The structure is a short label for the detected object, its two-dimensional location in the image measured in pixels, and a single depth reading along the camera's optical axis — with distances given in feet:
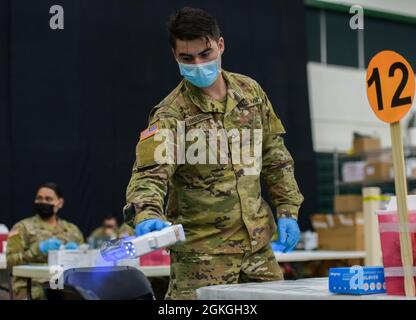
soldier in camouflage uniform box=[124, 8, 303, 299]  6.21
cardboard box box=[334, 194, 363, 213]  23.66
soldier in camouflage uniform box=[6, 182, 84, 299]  14.92
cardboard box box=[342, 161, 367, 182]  25.43
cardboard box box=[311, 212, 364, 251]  20.30
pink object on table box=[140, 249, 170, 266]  13.52
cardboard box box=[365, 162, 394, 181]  24.67
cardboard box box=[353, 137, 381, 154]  25.18
